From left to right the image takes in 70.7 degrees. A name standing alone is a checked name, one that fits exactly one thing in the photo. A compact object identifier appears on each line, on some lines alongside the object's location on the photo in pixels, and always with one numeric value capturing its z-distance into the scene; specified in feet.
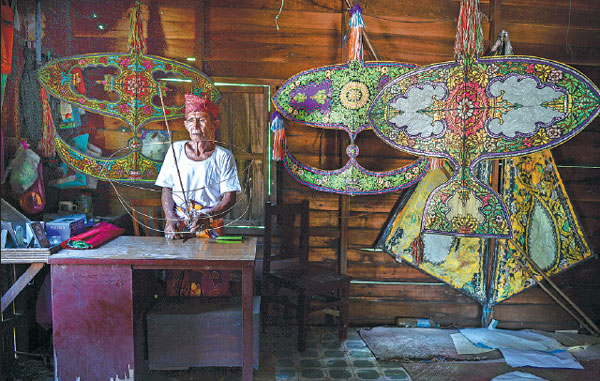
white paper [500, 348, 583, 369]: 10.37
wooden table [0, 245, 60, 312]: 8.23
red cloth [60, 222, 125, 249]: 8.86
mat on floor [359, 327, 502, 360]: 10.71
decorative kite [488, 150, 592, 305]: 12.04
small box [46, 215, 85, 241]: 9.17
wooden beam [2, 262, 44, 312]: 8.36
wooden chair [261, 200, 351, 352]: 10.87
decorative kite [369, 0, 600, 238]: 10.18
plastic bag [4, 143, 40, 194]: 10.25
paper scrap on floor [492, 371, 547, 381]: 9.59
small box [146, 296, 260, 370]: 9.22
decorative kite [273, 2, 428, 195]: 11.26
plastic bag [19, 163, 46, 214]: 10.32
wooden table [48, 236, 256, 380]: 8.23
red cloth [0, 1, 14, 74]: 10.03
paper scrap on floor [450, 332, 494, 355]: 10.95
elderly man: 10.41
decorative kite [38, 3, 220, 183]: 11.11
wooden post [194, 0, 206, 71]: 11.56
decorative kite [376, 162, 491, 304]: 12.13
